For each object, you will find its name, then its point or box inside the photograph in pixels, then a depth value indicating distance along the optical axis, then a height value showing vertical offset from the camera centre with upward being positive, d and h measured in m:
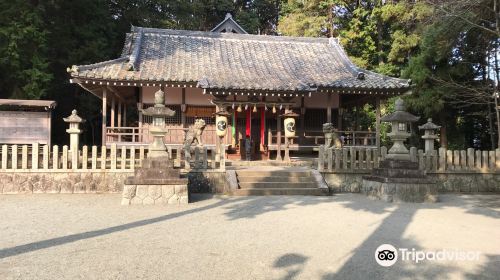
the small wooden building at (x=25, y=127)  11.19 +0.59
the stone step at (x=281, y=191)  10.05 -1.23
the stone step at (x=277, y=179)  10.91 -0.96
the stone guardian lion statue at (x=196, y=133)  11.46 +0.43
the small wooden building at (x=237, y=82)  13.84 +2.47
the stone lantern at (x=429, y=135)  12.63 +0.43
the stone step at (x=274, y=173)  11.20 -0.80
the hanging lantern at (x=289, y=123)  13.77 +0.91
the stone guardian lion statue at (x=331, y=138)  12.05 +0.30
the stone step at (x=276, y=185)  10.48 -1.10
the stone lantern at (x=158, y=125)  8.97 +0.54
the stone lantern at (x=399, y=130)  9.77 +0.47
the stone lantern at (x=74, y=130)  10.58 +0.48
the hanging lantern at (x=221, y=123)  13.09 +0.86
